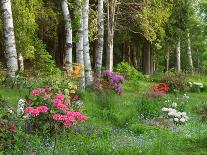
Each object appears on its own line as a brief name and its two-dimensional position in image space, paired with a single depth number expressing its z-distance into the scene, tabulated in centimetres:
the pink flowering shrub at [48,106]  742
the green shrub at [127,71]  2872
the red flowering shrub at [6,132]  756
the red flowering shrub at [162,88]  1880
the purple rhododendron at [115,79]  1864
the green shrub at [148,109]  1290
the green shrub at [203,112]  1266
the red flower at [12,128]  768
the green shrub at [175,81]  2212
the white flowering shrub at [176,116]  1182
